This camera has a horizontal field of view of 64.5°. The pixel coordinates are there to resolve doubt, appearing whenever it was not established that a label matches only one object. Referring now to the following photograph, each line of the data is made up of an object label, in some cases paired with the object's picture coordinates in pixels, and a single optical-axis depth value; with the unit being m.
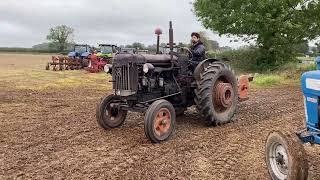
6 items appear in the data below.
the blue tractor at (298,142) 2.71
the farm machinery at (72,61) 16.78
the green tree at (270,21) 13.70
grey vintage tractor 4.50
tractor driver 5.34
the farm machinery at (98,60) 15.64
